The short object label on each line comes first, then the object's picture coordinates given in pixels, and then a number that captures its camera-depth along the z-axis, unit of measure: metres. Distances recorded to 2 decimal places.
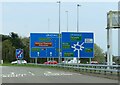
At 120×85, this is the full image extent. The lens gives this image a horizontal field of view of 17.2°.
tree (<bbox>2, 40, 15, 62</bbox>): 119.61
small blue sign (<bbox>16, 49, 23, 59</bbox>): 73.57
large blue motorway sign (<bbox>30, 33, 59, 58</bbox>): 57.22
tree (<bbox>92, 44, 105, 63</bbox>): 129.96
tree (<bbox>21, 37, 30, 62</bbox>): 124.06
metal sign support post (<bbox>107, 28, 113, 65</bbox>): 34.89
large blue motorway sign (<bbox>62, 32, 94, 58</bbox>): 48.06
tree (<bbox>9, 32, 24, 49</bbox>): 133.00
